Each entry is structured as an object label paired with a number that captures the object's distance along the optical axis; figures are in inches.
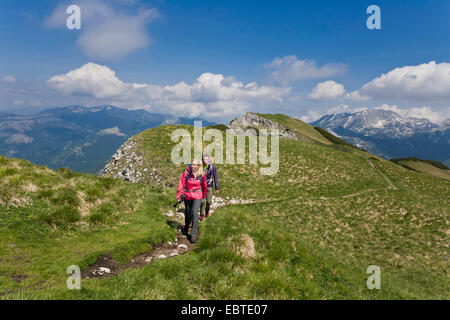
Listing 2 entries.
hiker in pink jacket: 398.3
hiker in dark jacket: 544.7
